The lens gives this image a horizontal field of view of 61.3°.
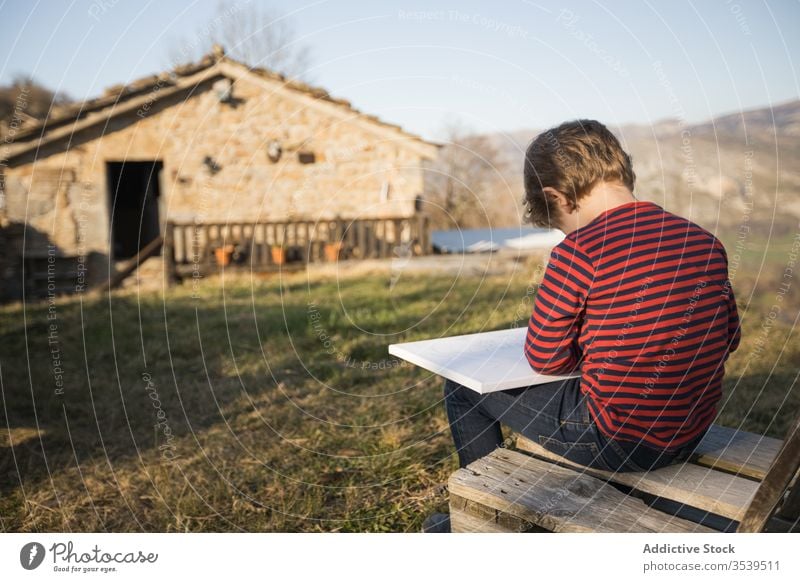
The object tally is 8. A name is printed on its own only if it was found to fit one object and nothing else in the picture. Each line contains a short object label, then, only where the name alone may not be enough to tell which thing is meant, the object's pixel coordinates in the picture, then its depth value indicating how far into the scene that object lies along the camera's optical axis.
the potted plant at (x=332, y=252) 12.18
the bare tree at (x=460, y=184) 11.66
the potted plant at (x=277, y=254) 12.32
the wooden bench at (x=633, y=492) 1.85
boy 2.00
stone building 11.95
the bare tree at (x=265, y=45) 19.20
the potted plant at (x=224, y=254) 12.19
